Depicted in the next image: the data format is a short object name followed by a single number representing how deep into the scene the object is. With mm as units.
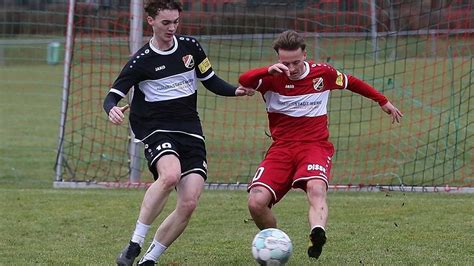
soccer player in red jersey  13461
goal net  23797
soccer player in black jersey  13016
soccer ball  11945
